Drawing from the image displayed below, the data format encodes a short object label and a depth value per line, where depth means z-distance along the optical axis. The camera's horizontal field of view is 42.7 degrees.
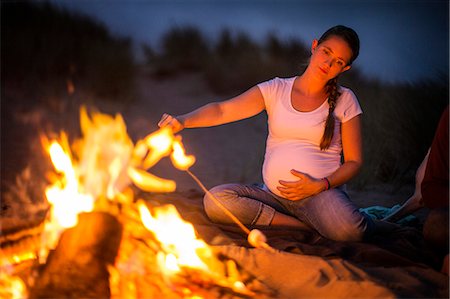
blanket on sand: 2.75
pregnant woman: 3.44
